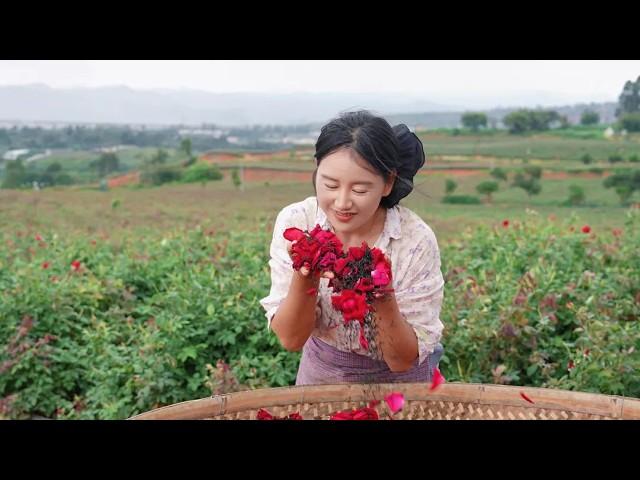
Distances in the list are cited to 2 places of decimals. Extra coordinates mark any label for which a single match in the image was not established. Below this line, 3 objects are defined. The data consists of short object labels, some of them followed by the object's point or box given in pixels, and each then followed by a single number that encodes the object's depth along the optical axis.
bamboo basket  2.04
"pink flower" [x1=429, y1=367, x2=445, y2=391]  2.02
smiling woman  1.92
